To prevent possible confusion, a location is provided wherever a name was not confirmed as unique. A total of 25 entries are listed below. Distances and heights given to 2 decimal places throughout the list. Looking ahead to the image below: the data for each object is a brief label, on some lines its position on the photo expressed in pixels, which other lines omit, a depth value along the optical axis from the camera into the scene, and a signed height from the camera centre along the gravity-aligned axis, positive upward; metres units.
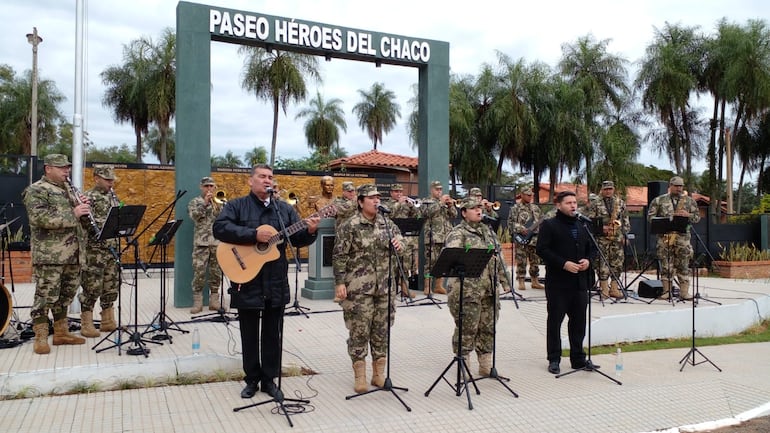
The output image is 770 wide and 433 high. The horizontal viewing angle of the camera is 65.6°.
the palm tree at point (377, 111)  45.12 +8.31
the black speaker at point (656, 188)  16.78 +0.98
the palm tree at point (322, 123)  42.50 +6.95
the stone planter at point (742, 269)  18.91 -1.46
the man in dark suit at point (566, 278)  7.18 -0.68
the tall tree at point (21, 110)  35.25 +6.63
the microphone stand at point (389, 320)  5.96 -1.00
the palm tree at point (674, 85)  31.08 +7.22
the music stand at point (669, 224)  10.57 -0.02
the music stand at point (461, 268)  5.88 -0.47
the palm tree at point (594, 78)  33.16 +8.22
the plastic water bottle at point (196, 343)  6.97 -1.44
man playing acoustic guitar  5.52 -0.40
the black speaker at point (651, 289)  11.70 -1.30
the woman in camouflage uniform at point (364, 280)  6.05 -0.60
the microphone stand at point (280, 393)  5.30 -1.62
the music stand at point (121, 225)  6.86 -0.07
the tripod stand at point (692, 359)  7.77 -1.81
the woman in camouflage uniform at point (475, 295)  6.49 -0.80
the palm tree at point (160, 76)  28.81 +7.04
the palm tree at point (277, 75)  28.17 +6.92
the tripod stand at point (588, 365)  7.08 -1.74
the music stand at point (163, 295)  7.85 -1.03
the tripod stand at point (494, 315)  6.53 -1.03
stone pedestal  11.61 -0.92
